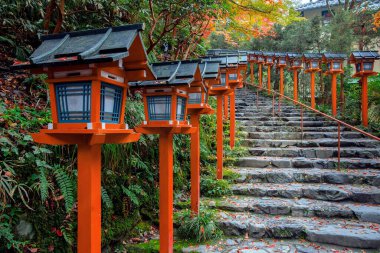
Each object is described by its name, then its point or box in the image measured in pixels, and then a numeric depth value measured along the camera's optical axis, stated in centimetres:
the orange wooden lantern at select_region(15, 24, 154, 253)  202
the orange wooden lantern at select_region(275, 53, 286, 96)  1343
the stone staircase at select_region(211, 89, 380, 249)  464
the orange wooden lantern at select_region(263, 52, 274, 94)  1388
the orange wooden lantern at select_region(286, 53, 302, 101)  1272
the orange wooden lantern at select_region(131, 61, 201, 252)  335
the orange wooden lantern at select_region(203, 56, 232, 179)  642
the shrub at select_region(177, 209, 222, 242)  447
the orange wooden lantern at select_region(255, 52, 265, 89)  1453
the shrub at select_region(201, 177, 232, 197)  605
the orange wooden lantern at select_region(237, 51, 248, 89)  819
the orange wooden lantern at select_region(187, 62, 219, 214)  482
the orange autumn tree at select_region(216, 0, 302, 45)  1029
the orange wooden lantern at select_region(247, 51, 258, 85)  1489
